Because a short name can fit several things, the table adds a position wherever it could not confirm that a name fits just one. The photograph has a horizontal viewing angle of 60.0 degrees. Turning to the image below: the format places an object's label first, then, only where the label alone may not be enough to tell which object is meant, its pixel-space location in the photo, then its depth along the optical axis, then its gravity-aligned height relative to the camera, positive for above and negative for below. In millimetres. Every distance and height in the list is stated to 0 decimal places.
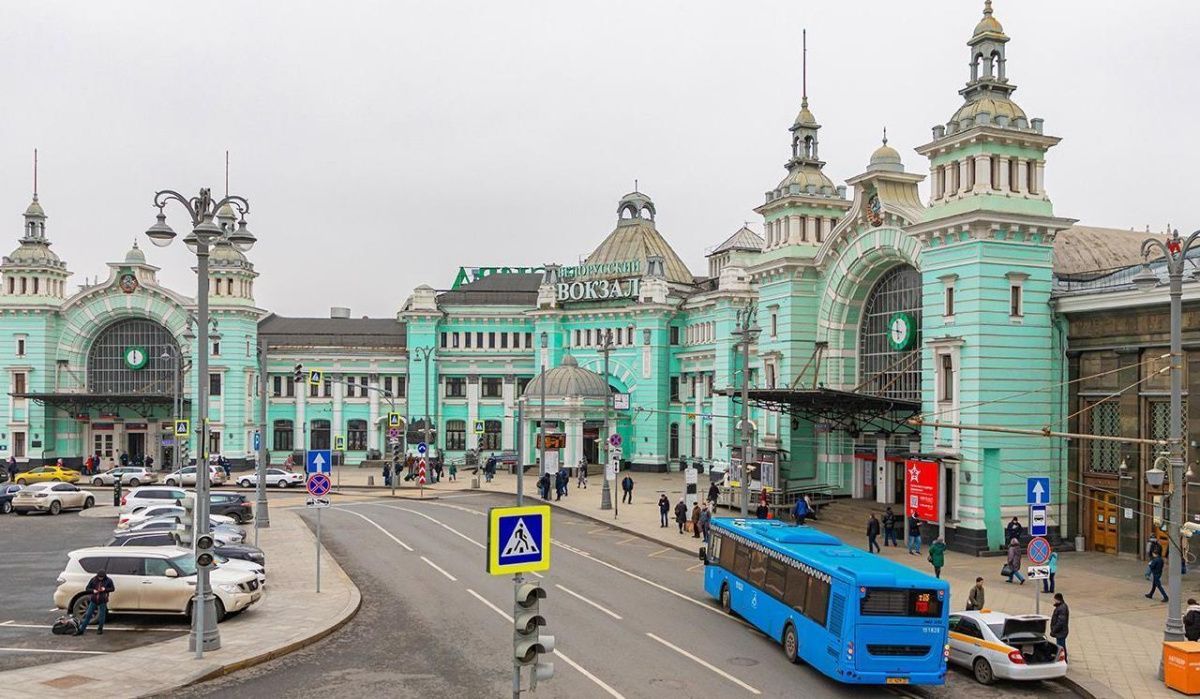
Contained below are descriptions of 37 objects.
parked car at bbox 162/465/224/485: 59106 -5680
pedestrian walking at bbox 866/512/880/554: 35031 -5062
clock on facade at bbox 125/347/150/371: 76625 +1461
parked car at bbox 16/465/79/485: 58688 -5671
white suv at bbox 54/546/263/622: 23344 -4626
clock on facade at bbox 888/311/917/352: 42000 +2085
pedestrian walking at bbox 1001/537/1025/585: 29938 -5080
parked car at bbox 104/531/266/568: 28844 -4600
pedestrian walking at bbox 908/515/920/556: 35750 -5384
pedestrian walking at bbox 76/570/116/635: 22297 -4688
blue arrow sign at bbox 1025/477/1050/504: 24656 -2578
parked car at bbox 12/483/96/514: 47188 -5579
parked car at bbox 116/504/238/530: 36906 -4976
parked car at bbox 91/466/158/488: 61688 -5813
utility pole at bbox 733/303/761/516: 34622 -1268
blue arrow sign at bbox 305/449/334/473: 29844 -2430
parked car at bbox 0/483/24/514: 47344 -5556
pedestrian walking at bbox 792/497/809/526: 40375 -4997
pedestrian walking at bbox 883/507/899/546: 37531 -5219
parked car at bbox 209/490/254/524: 43031 -5339
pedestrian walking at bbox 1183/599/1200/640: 21594 -4981
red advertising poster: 33375 -3476
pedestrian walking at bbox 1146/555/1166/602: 27672 -5074
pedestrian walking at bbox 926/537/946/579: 29125 -4828
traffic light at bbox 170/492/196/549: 21734 -2895
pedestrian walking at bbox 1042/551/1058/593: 25606 -5149
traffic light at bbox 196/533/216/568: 20047 -3363
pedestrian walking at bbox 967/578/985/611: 23297 -4852
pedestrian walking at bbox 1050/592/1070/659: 21234 -4913
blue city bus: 18297 -4286
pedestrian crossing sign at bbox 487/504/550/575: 12984 -2022
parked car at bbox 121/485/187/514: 42844 -5033
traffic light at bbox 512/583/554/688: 12172 -3055
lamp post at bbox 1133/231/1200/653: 20188 -1642
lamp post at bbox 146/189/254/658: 20484 +1519
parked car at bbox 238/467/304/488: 63969 -6200
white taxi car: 19547 -5100
